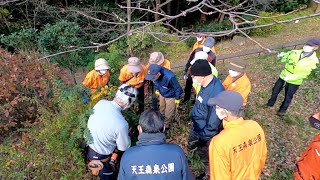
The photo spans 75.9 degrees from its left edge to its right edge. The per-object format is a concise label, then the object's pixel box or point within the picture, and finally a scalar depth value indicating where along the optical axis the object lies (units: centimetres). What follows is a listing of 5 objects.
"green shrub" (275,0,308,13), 1312
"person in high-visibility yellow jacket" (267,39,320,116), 407
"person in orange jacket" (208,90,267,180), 221
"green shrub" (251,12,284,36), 1148
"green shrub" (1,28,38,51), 886
